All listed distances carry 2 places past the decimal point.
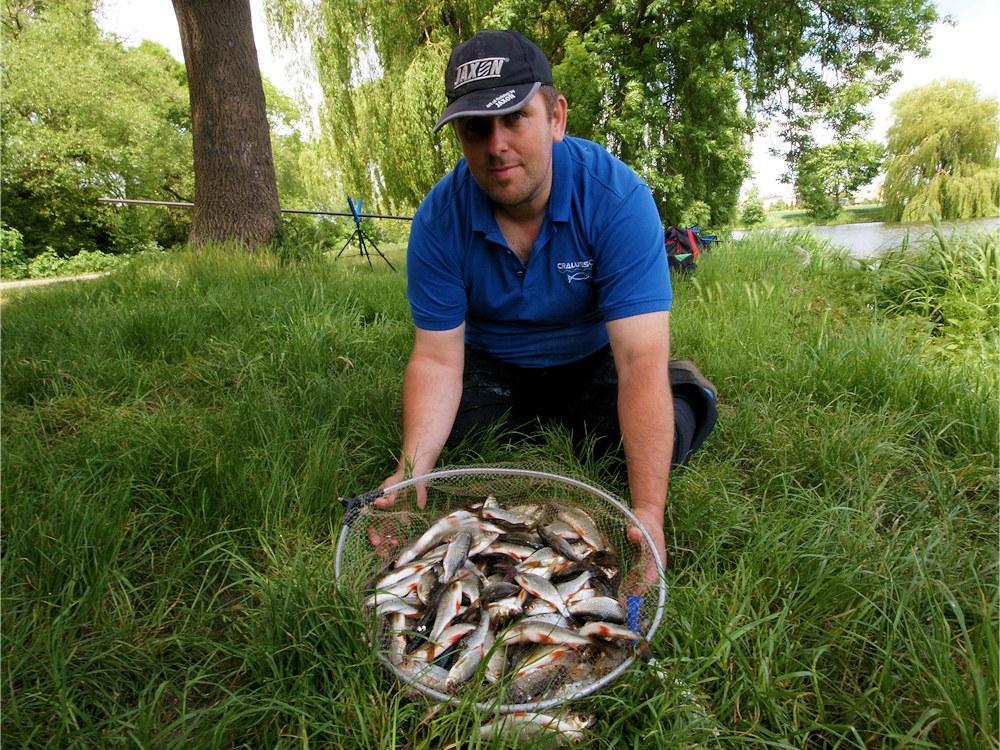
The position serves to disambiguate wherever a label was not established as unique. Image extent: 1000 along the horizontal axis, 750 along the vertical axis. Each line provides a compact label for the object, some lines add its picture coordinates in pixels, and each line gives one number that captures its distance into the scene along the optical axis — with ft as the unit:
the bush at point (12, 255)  55.36
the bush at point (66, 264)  56.85
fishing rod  21.99
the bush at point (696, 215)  35.28
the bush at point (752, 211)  39.63
